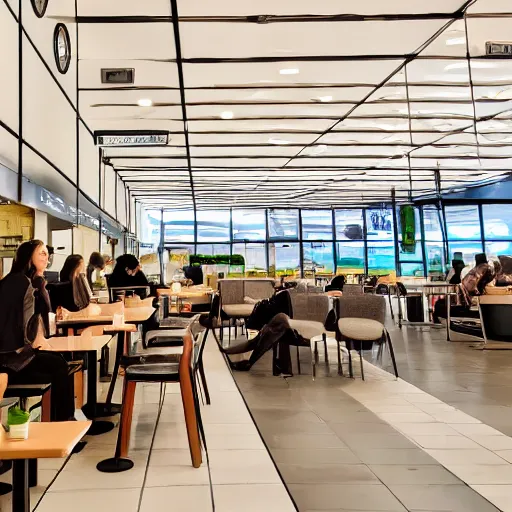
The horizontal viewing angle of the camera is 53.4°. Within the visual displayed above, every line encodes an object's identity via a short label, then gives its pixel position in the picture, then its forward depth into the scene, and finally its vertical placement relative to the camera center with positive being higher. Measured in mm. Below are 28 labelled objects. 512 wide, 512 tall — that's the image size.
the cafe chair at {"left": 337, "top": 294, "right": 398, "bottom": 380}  5328 -450
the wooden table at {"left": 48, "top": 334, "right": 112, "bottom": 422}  2986 -346
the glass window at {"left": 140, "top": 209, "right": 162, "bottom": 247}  20125 +2438
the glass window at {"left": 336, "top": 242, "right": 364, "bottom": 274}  21422 +940
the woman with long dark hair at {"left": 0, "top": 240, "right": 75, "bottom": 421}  2787 -241
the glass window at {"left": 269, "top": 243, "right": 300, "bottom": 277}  21141 +1045
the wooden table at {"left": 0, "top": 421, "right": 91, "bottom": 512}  1453 -455
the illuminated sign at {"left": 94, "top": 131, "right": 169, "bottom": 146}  7676 +2255
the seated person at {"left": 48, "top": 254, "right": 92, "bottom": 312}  4773 -4
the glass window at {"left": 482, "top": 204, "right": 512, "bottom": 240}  18153 +1811
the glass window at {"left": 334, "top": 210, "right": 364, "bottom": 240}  21578 +2293
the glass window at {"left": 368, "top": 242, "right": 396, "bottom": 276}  21375 +756
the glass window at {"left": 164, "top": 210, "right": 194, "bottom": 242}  20703 +2429
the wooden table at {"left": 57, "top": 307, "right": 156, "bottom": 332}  3859 -249
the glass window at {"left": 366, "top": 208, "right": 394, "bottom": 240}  21625 +2067
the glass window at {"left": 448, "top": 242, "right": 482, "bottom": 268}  18547 +965
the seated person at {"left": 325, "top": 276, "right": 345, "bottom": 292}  10656 -90
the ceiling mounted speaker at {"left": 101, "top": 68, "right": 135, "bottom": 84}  7113 +2994
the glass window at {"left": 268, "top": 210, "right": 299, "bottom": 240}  21266 +2343
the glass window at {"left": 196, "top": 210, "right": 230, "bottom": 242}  20766 +2378
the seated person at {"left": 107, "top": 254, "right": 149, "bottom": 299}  6902 +189
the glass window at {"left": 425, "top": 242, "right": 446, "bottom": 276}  16706 +802
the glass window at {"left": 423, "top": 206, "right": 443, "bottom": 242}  17734 +1766
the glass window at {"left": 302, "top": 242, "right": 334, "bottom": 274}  21297 +1029
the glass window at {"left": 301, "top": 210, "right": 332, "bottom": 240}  21453 +2338
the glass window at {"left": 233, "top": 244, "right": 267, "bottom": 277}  20828 +1148
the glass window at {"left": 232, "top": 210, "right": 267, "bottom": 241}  20938 +2364
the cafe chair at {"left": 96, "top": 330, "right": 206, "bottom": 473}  2953 -685
